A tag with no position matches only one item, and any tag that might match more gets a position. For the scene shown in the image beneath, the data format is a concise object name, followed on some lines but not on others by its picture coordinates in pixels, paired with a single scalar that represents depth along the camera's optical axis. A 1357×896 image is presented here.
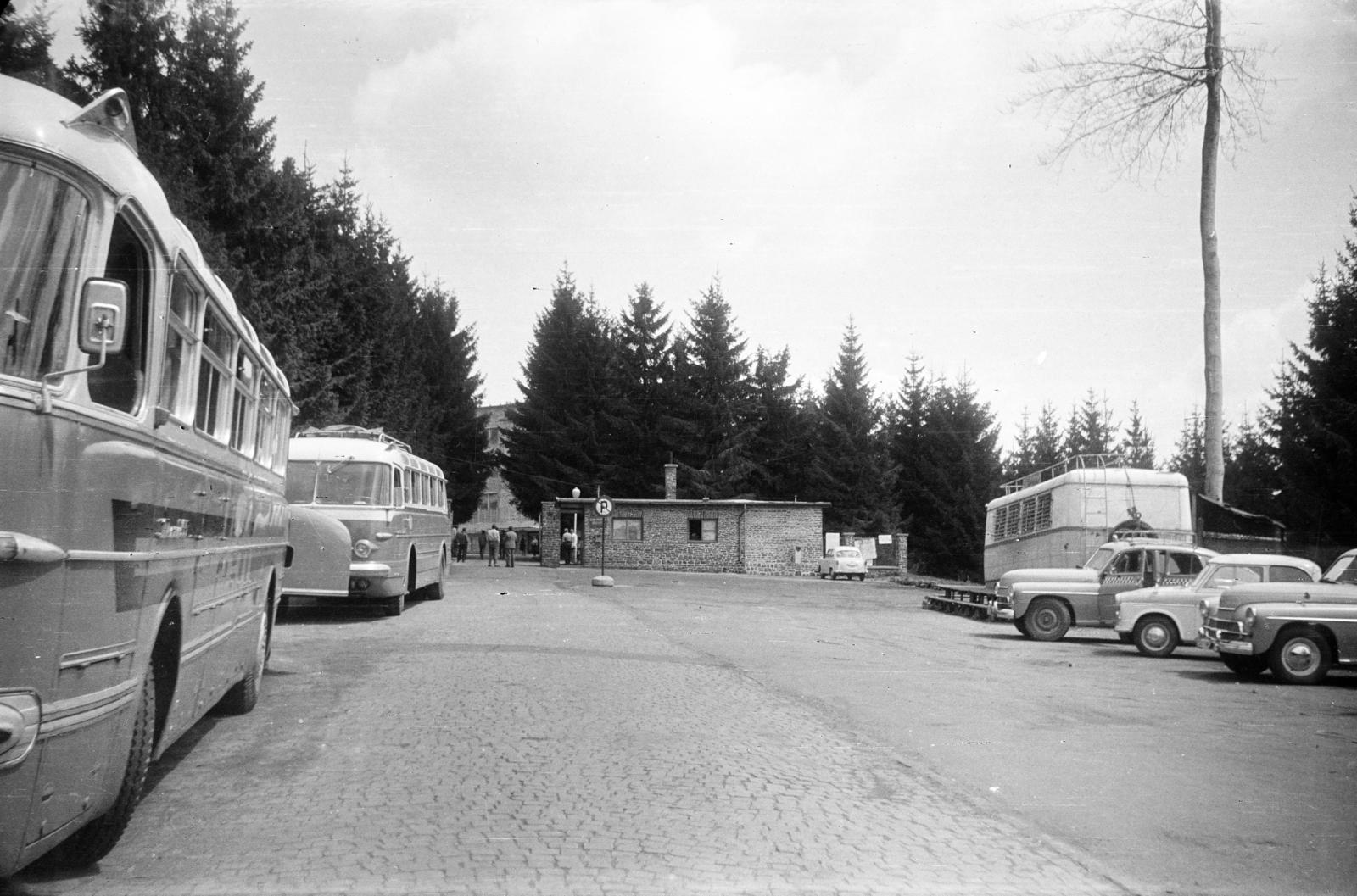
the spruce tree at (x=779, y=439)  69.25
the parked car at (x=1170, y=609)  16.33
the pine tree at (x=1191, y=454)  66.12
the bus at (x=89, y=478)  3.88
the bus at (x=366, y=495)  18.17
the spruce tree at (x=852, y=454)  65.75
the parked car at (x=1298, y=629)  13.25
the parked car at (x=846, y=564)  50.53
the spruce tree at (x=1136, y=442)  83.31
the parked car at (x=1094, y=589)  19.30
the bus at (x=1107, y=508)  25.84
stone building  54.09
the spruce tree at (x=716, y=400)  66.81
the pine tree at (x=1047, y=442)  70.62
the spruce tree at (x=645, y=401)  67.38
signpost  34.92
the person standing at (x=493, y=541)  48.84
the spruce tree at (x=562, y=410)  66.94
